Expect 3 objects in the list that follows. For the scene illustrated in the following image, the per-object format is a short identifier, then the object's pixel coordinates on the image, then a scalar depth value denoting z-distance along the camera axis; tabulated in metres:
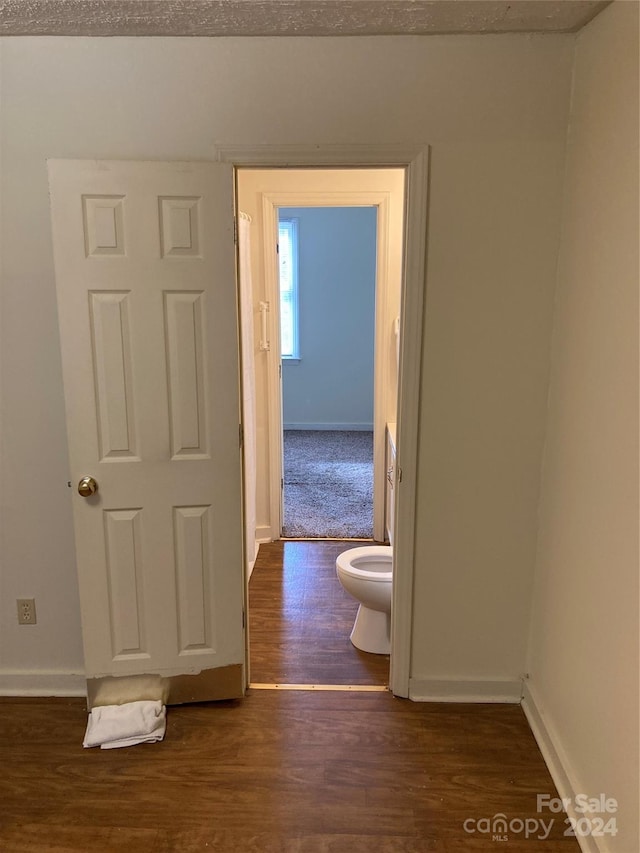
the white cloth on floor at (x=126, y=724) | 2.19
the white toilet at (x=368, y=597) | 2.66
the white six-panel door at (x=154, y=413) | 2.00
